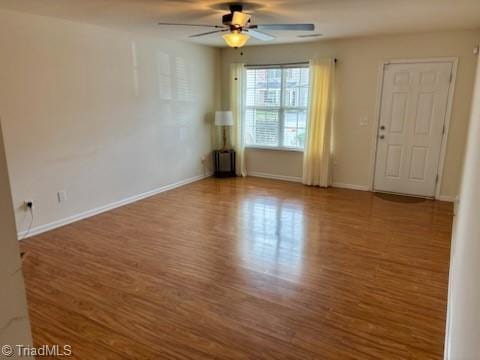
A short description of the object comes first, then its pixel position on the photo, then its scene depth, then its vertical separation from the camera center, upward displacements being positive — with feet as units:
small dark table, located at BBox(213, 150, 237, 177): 22.38 -3.57
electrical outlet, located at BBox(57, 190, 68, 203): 13.96 -3.57
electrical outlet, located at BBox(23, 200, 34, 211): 12.77 -3.58
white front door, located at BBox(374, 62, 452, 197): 16.75 -0.90
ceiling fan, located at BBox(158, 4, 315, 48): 11.18 +2.69
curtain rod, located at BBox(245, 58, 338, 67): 18.63 +2.45
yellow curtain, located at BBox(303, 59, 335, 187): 18.84 -0.97
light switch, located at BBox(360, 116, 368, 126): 18.58 -0.71
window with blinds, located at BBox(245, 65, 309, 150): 20.40 +0.01
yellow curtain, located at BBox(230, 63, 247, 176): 21.58 -0.06
